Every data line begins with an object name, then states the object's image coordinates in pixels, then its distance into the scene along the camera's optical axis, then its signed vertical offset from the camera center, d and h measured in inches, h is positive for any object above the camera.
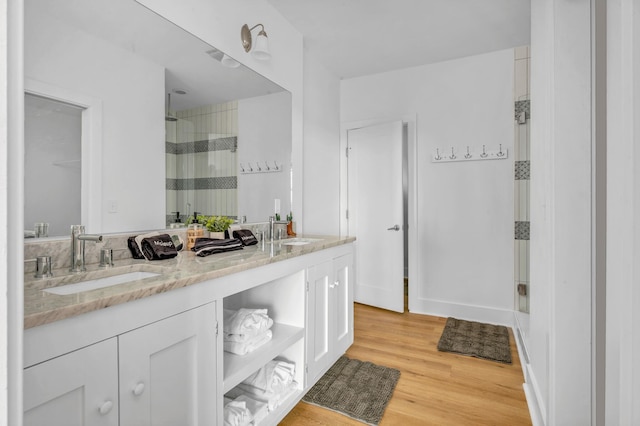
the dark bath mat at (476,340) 102.6 -42.4
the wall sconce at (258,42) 88.0 +44.9
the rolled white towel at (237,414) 58.0 -35.3
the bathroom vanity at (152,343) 31.7 -15.2
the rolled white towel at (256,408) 62.6 -37.7
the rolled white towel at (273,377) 70.2 -35.1
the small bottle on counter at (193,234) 74.6 -4.7
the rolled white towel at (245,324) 64.4 -22.0
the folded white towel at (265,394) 67.6 -37.6
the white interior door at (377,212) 138.3 +0.3
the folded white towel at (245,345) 63.2 -25.3
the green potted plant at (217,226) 78.7 -3.1
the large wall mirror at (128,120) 50.7 +17.9
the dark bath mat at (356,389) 73.1 -42.4
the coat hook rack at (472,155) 127.6 +22.5
